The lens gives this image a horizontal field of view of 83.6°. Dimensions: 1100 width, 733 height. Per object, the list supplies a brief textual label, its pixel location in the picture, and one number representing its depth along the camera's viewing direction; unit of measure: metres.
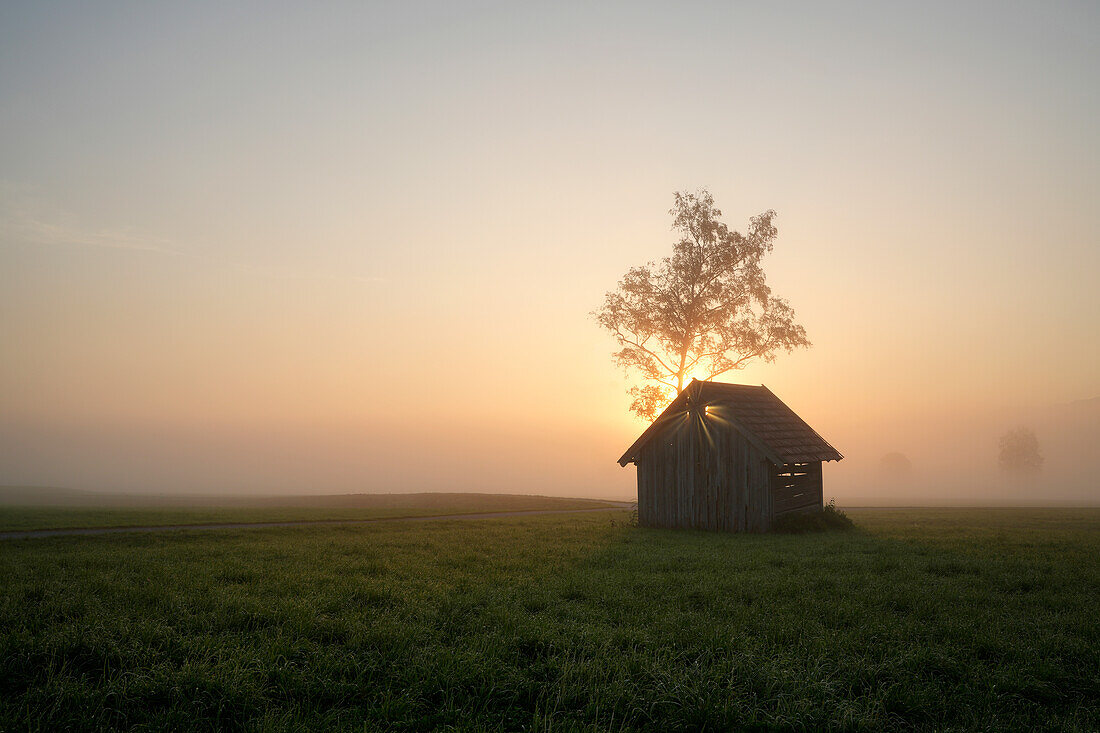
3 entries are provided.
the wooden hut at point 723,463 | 27.42
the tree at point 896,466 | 194.50
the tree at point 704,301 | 36.06
